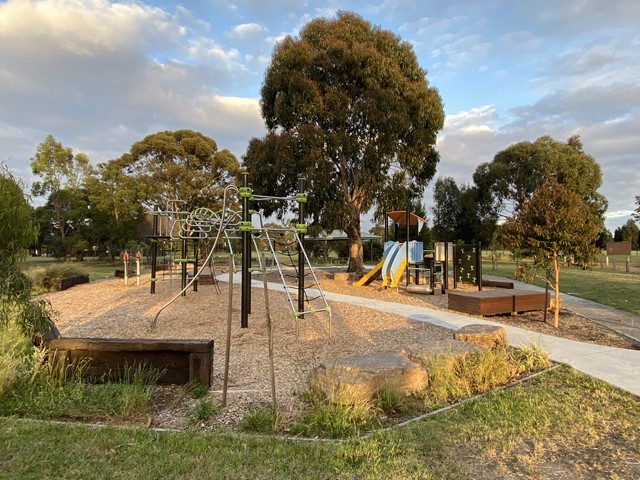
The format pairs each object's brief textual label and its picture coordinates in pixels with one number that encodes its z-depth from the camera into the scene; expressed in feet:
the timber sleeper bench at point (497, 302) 28.30
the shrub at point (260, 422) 10.75
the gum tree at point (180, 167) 102.94
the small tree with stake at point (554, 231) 24.61
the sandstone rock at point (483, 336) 18.25
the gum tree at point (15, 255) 12.50
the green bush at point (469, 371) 13.37
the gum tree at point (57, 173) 105.09
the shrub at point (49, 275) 44.68
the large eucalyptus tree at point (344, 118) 47.65
